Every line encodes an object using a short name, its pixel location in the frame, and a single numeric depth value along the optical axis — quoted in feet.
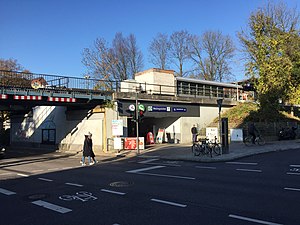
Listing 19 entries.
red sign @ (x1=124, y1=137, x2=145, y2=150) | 73.72
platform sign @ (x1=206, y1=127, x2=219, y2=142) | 65.62
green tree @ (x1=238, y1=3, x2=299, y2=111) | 97.66
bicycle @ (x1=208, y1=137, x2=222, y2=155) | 56.08
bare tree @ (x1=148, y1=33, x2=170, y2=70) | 181.43
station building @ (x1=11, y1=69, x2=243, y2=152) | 77.15
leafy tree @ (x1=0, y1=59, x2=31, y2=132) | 62.86
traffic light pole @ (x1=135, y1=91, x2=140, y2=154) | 67.31
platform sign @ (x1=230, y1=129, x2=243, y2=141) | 81.71
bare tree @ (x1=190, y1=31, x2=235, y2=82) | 179.93
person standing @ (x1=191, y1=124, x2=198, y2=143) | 80.01
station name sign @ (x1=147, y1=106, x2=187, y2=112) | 82.56
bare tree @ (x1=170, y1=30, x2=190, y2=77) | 183.67
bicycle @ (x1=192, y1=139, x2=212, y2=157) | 56.00
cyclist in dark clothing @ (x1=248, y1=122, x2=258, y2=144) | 70.95
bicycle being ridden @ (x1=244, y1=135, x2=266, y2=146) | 72.33
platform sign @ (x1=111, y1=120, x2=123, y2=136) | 71.46
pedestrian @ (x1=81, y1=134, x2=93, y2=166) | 51.29
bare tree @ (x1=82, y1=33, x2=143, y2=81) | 146.30
